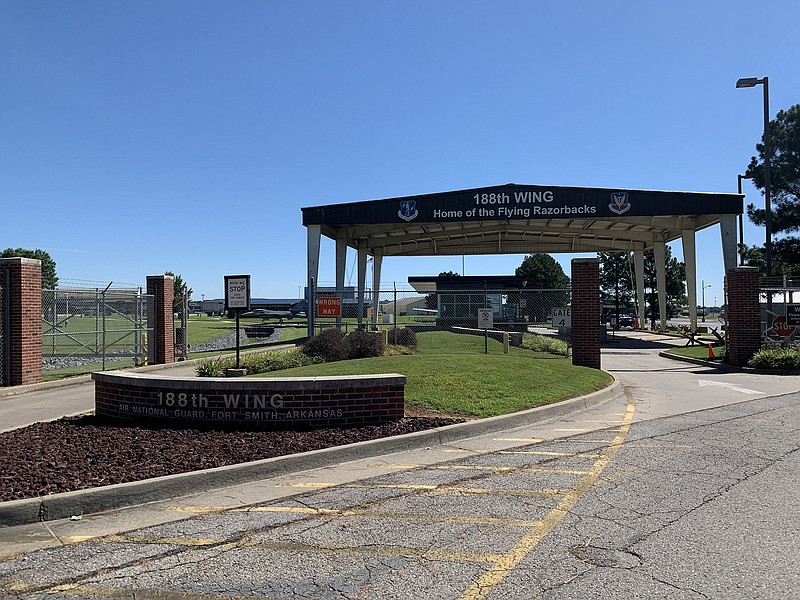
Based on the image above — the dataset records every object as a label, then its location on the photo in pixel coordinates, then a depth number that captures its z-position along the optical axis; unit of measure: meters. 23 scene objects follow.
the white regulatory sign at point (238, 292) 13.17
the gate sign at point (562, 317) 18.58
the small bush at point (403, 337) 20.30
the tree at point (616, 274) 70.00
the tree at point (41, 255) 79.82
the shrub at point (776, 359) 18.28
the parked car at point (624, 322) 65.00
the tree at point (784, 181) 44.19
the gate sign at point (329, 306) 22.84
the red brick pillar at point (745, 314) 20.03
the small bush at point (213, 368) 14.14
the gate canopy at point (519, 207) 28.59
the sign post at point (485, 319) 18.25
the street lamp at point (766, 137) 24.56
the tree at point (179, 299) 21.07
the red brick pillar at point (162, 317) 19.86
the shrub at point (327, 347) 17.20
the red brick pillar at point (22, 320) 13.92
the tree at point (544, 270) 97.41
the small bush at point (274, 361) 15.20
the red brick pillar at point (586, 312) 16.94
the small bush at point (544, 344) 20.50
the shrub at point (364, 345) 17.38
